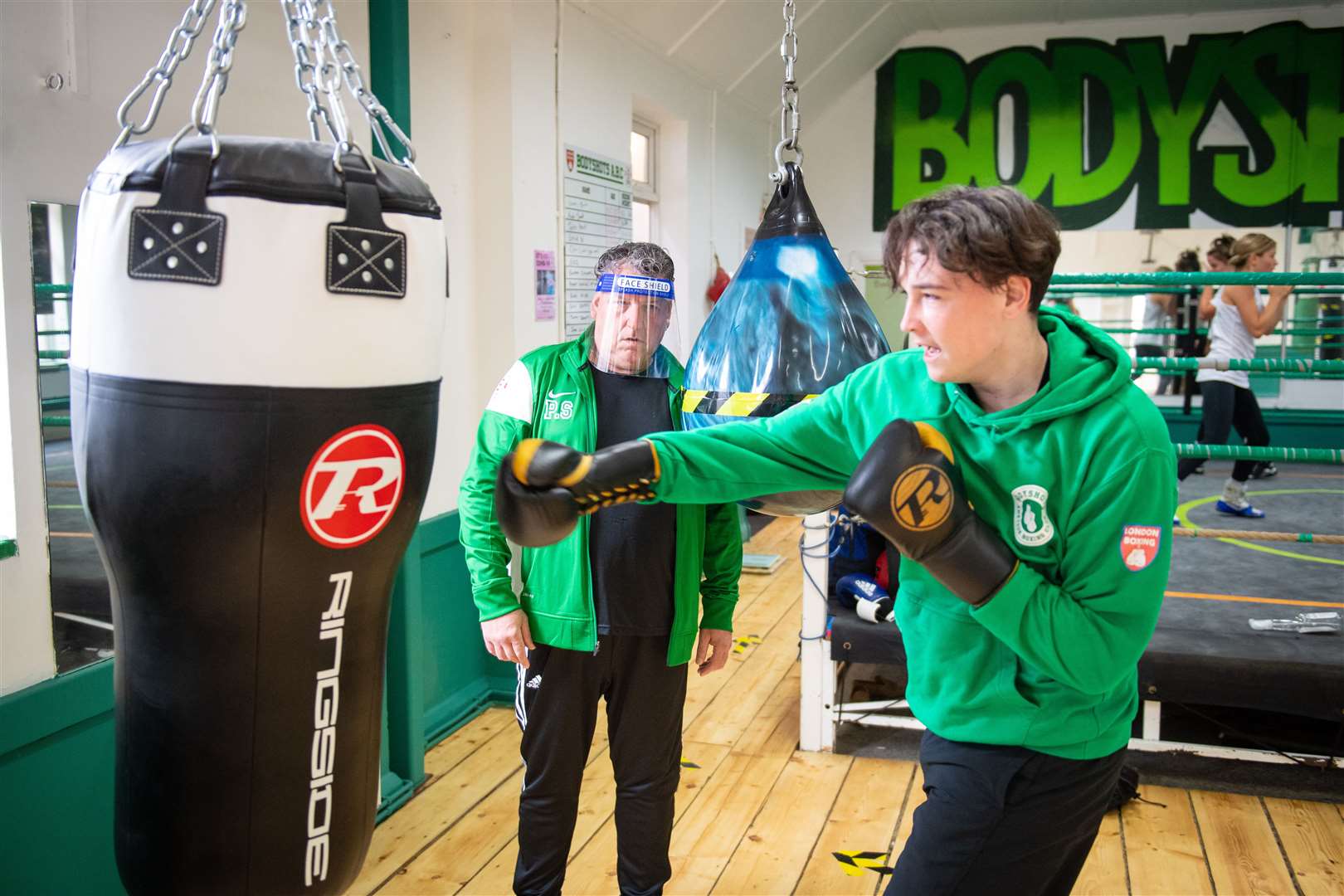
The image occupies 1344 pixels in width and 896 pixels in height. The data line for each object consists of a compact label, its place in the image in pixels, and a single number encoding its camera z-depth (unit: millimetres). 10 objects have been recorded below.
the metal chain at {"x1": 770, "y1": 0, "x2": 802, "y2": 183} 1724
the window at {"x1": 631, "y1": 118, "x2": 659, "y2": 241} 5449
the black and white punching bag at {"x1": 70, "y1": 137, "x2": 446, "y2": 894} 1105
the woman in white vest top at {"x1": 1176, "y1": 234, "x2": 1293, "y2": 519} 4996
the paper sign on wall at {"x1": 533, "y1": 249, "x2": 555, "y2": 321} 3785
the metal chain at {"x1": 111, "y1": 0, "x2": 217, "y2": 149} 1221
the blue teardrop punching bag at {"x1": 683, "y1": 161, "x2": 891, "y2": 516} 1654
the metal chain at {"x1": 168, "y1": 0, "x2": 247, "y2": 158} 1132
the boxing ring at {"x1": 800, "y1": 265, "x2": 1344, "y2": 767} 2982
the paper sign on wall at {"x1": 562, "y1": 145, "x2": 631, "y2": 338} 4047
